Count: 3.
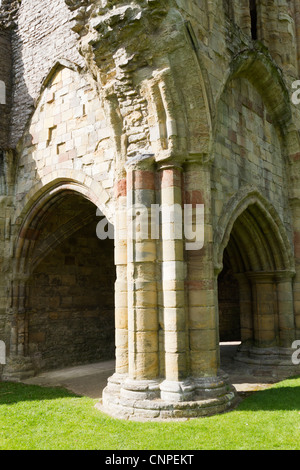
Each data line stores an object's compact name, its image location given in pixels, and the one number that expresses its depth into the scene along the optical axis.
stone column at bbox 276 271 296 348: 8.50
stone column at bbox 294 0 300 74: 9.93
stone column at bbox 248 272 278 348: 8.52
